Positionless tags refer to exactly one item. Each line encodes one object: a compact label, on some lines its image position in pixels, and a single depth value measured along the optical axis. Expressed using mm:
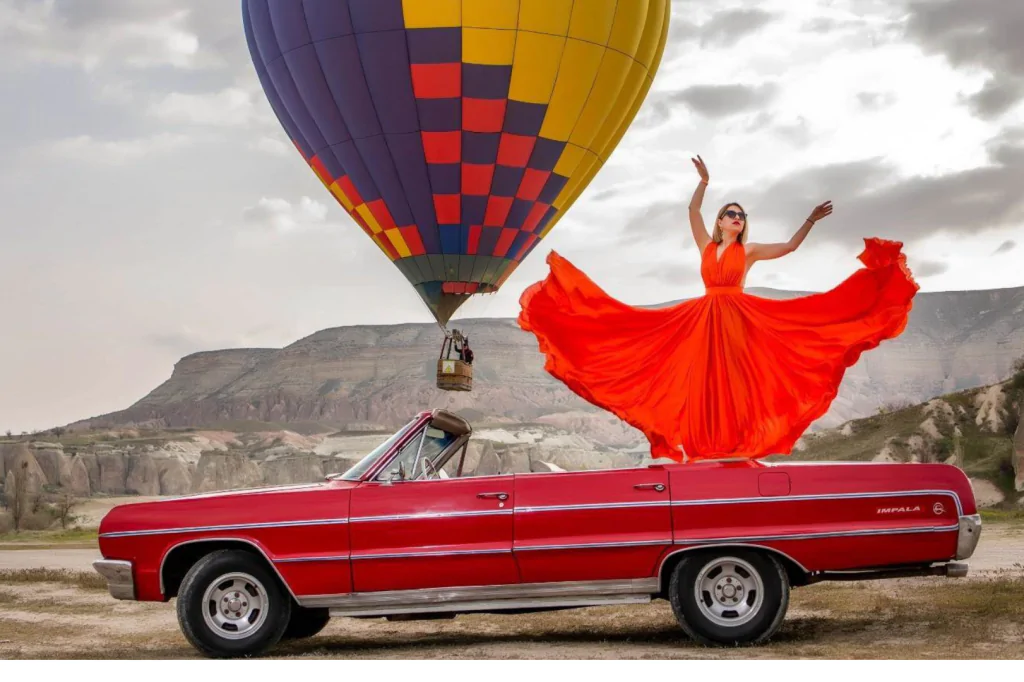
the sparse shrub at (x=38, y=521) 47438
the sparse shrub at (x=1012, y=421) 38312
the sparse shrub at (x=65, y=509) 45125
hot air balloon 18219
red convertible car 7637
